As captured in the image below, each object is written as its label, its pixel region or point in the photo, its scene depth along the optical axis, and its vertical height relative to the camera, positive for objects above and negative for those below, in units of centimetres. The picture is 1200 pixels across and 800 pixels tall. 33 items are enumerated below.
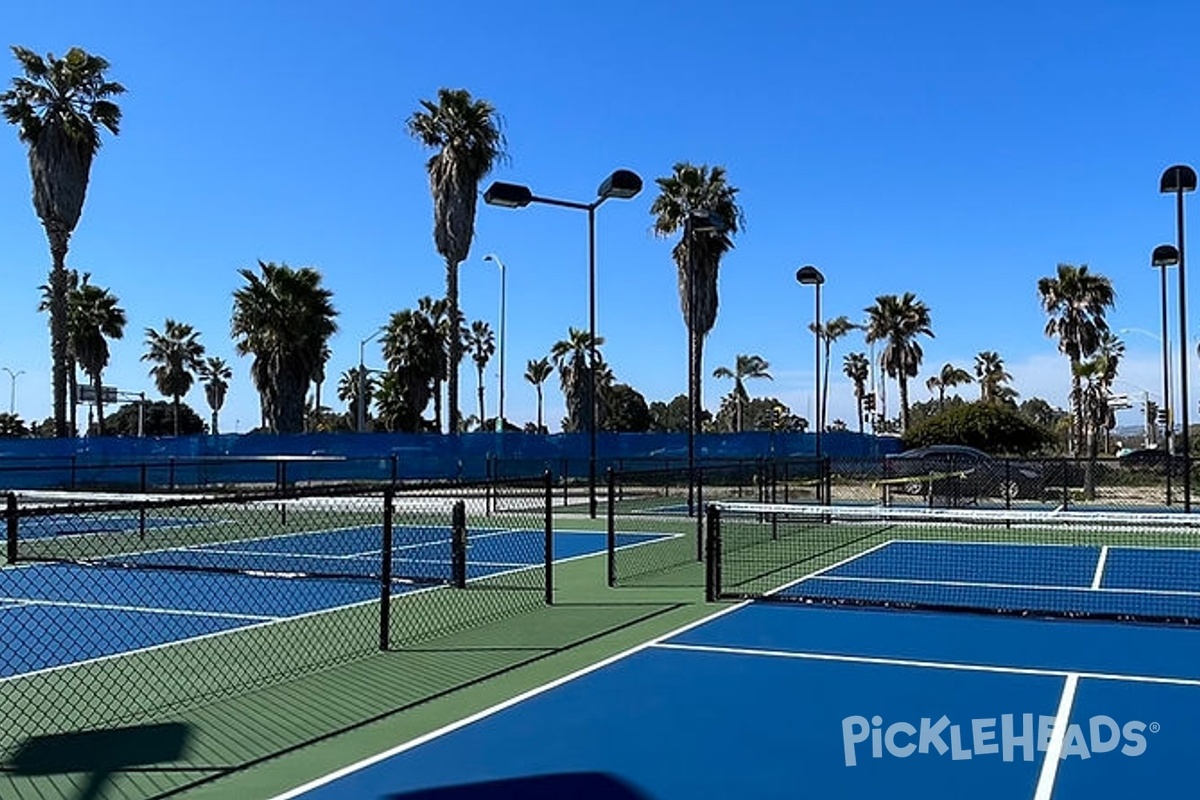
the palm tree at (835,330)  7981 +858
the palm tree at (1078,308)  4472 +561
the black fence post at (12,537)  1117 -101
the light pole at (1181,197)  2116 +492
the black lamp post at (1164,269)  2350 +389
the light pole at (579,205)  1634 +387
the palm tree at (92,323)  5944 +666
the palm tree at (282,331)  4481 +470
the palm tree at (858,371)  11512 +790
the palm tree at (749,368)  10294 +727
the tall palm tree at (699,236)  3994 +818
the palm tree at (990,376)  10816 +714
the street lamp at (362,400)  5159 +218
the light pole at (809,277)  2698 +412
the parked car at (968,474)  2660 -74
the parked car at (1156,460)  2105 -27
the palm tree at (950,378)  11294 +695
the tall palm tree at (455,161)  4166 +1082
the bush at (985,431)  5084 +72
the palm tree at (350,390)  10330 +538
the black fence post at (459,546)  1140 -108
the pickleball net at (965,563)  1134 -160
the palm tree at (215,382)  10688 +626
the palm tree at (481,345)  9000 +821
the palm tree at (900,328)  6912 +737
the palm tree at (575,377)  7075 +450
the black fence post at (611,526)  1242 -91
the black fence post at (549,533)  1112 -89
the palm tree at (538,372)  9650 +645
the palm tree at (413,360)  5916 +466
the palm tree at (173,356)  8519 +702
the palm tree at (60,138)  3791 +1061
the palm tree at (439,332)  5972 +614
